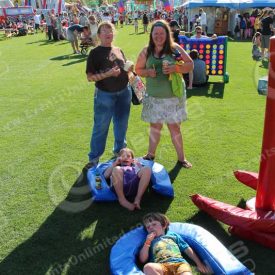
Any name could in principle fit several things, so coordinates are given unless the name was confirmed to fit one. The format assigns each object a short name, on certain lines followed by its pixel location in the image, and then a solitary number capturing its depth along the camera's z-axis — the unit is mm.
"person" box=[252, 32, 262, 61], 13242
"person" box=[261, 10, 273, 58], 12906
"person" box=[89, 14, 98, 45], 14562
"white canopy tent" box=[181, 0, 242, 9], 21172
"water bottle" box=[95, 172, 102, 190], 4238
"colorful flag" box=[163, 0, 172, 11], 37028
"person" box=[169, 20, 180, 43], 11289
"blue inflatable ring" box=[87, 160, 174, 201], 4164
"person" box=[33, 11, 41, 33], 30100
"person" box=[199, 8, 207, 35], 19922
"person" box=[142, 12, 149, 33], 25206
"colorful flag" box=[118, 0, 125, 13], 40219
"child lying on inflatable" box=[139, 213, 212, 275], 2918
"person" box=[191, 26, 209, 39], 10613
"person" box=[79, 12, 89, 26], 18573
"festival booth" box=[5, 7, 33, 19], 33719
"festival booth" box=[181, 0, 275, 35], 21172
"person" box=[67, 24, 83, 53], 15195
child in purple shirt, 4098
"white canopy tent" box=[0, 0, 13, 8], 36562
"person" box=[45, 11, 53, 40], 22361
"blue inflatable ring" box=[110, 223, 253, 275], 2953
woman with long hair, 4324
